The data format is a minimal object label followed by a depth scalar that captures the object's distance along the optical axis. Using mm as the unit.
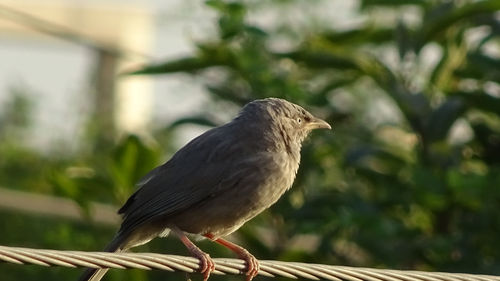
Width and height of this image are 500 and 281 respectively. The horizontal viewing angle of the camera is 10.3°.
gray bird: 13789
